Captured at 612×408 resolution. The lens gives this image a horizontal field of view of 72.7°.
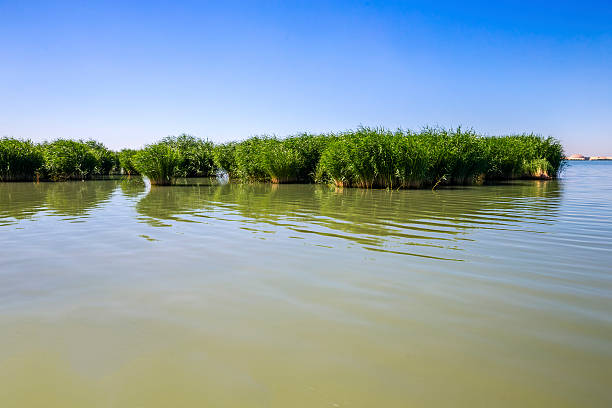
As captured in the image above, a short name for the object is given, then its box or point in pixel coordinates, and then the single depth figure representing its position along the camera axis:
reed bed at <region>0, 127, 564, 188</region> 18.86
